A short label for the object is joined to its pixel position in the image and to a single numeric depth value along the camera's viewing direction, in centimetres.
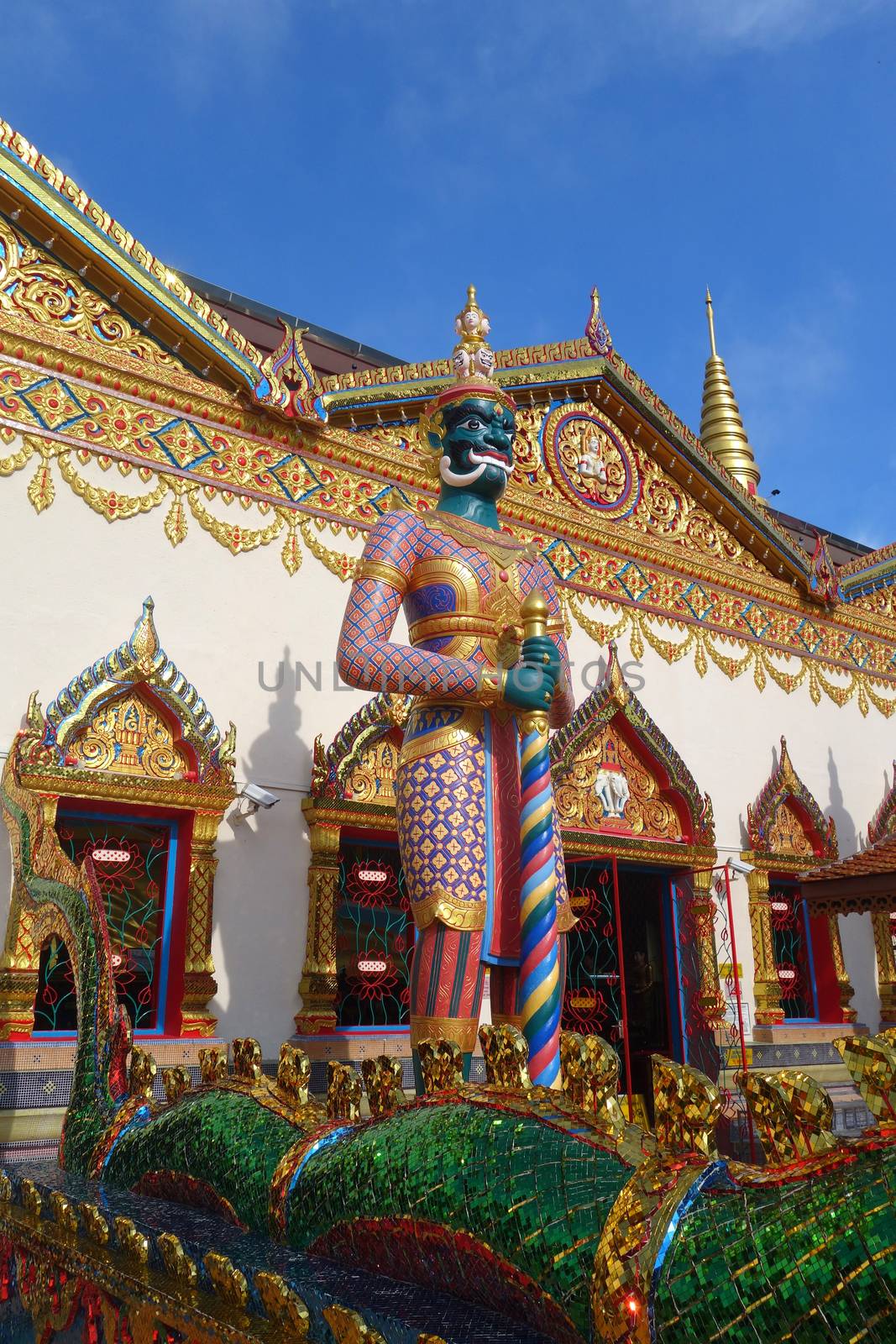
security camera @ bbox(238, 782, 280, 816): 480
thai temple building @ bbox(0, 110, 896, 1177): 450
